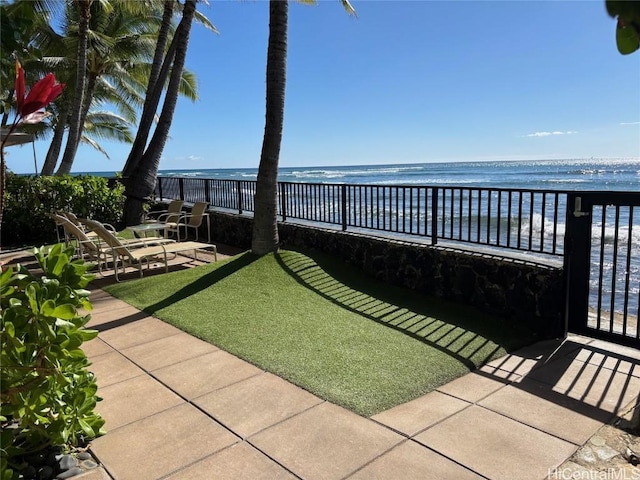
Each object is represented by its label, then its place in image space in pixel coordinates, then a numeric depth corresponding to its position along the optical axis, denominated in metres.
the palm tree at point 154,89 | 11.18
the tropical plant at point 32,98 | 1.88
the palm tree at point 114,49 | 17.56
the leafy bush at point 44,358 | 2.20
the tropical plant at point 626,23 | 0.89
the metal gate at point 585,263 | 3.99
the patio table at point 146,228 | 8.23
